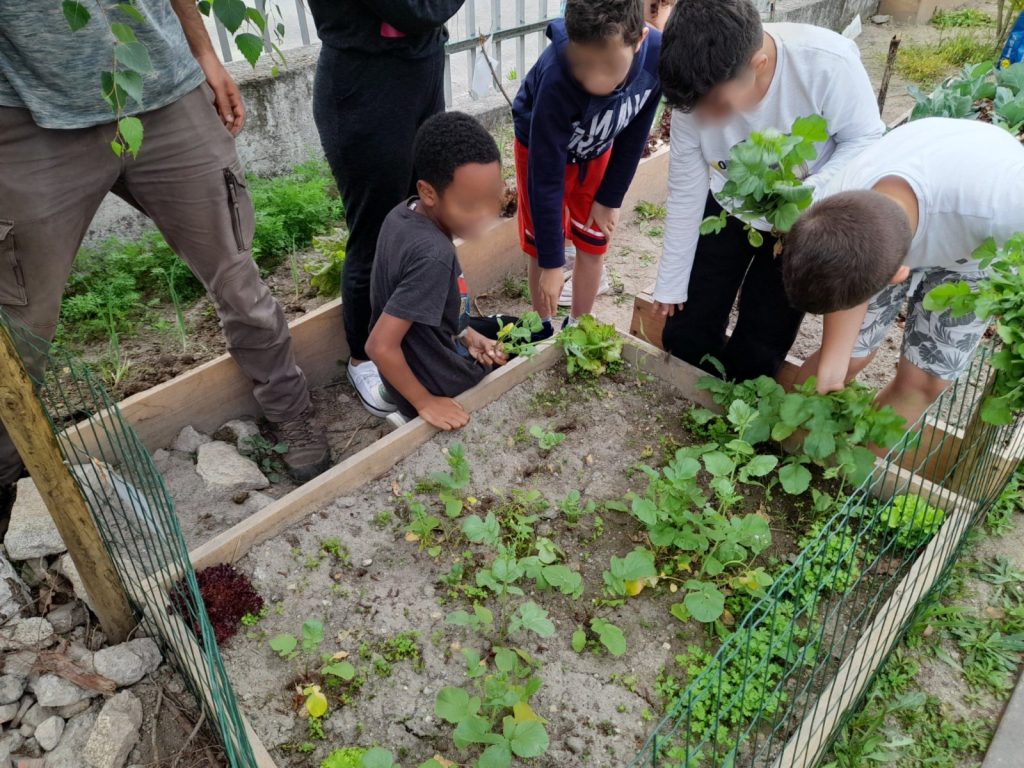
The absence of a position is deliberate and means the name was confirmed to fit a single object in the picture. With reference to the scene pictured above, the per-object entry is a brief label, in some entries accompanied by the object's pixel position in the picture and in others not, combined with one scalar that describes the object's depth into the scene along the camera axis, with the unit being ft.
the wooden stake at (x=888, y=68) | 13.55
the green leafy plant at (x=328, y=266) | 11.09
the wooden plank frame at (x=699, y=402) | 6.22
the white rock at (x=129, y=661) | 6.20
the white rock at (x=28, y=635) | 6.36
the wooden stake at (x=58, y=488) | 5.02
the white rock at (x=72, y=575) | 6.77
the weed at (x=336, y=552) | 7.41
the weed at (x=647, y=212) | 14.99
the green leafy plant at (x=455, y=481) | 7.61
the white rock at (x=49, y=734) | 5.81
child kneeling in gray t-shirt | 7.62
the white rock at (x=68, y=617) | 6.64
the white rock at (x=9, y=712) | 5.87
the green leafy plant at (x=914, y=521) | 7.27
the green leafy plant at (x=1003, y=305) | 5.21
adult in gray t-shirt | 6.44
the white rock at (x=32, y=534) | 6.94
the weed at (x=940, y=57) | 22.00
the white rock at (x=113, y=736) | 5.69
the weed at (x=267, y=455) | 9.12
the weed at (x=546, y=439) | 8.48
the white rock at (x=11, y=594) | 6.55
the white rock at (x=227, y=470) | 8.57
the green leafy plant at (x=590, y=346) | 9.49
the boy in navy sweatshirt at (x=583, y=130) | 7.65
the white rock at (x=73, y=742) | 5.72
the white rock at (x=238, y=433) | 9.22
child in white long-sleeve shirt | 6.64
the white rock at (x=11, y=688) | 5.96
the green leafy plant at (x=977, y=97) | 12.60
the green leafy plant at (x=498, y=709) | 5.41
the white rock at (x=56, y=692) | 5.96
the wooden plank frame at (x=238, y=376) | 8.71
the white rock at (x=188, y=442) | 8.96
